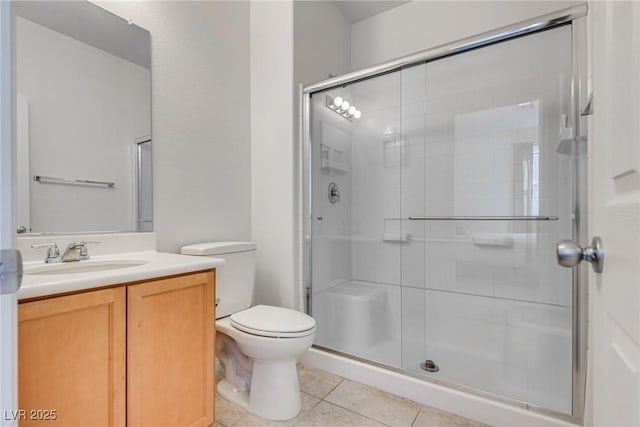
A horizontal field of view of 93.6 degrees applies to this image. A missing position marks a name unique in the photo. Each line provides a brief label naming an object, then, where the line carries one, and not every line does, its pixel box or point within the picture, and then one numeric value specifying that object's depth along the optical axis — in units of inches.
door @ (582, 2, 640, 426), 13.5
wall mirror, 47.6
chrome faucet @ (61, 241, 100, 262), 47.7
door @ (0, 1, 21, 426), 14.6
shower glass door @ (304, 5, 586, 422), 66.4
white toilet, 54.0
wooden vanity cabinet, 31.2
